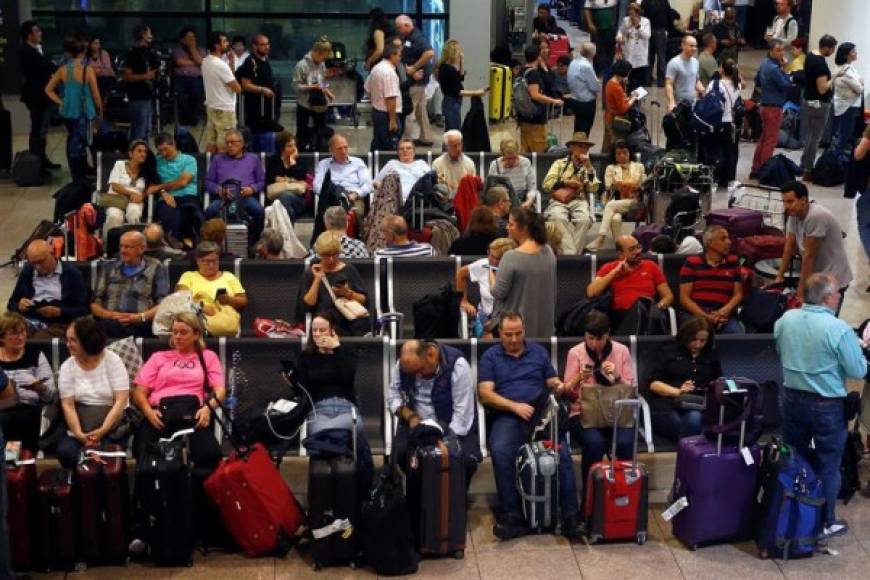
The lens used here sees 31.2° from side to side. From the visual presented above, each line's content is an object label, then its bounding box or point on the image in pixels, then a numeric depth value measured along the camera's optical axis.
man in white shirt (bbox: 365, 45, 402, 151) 16.02
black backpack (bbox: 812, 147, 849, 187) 17.00
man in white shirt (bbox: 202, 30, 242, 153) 15.60
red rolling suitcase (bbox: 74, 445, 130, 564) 8.12
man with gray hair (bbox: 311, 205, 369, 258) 11.22
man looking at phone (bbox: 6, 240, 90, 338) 10.20
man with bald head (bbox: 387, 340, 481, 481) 8.66
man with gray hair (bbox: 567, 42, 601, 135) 16.91
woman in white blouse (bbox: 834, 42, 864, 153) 16.98
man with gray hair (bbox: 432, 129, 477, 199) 13.31
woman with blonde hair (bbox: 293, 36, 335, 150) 16.77
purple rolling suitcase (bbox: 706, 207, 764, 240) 12.24
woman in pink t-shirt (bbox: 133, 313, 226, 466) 8.62
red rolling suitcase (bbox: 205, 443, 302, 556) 8.17
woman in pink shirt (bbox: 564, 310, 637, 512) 8.73
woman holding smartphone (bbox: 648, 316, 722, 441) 8.98
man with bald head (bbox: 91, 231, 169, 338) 10.15
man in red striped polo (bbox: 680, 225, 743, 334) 10.38
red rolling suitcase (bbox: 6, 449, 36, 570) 8.07
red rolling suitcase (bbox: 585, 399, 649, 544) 8.38
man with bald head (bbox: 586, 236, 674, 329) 10.21
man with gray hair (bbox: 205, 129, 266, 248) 12.84
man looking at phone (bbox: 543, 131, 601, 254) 12.59
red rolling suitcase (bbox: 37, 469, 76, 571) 8.08
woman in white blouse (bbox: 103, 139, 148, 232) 12.87
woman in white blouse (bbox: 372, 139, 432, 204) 13.12
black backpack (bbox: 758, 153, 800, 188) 14.92
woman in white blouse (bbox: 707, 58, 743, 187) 16.47
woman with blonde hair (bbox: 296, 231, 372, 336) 9.95
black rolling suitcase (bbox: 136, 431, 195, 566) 8.11
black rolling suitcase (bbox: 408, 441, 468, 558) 8.20
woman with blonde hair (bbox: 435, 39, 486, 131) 17.00
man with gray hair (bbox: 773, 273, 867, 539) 8.34
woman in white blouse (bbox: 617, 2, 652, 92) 19.95
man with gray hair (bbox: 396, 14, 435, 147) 17.80
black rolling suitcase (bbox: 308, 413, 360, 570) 8.16
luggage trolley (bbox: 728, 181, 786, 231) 13.29
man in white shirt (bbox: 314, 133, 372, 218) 13.15
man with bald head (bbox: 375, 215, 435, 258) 11.10
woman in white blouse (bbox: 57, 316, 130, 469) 8.61
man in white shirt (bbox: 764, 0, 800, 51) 22.69
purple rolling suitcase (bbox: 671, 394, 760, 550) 8.34
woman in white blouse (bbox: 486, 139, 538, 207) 13.24
